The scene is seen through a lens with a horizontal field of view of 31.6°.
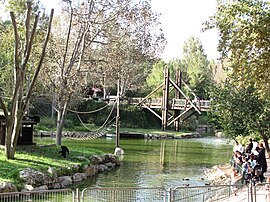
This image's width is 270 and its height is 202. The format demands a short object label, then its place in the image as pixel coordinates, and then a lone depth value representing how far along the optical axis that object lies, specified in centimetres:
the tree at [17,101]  1579
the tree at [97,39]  2144
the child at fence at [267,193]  1047
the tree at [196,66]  5706
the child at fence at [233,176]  1410
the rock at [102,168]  1938
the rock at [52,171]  1527
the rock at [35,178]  1395
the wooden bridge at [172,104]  4340
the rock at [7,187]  1250
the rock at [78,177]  1659
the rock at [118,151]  2542
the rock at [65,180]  1558
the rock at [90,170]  1778
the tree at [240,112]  1992
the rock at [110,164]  2058
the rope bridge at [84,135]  2901
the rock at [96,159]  1954
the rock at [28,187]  1336
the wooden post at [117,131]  2606
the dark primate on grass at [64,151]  1809
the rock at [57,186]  1505
